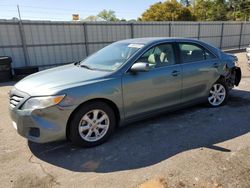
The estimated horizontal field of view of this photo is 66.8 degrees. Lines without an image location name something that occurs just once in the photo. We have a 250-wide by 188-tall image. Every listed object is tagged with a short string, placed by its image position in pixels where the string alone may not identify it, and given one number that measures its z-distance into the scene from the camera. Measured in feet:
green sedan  8.36
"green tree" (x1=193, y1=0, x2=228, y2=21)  134.03
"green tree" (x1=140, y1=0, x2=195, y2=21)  119.21
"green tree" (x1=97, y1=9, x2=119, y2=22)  195.38
